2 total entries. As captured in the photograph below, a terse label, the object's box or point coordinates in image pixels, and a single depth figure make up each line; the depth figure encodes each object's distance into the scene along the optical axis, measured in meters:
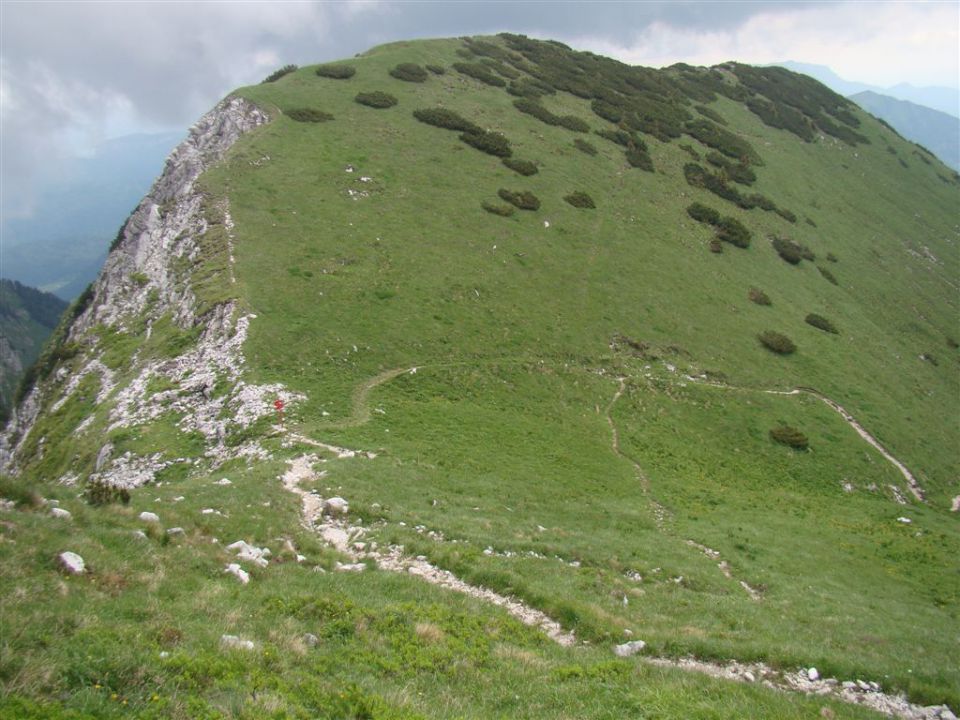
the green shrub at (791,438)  37.94
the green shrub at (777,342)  47.28
